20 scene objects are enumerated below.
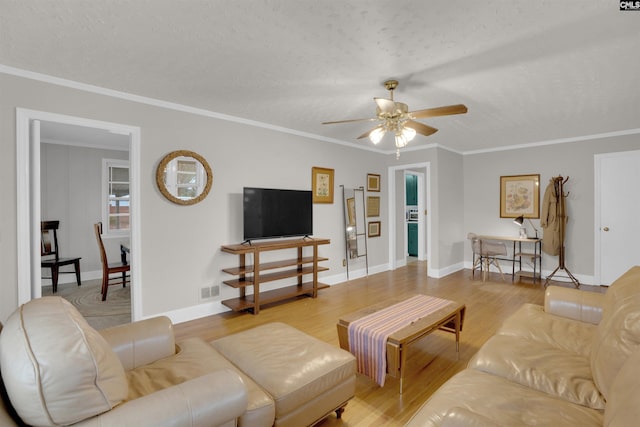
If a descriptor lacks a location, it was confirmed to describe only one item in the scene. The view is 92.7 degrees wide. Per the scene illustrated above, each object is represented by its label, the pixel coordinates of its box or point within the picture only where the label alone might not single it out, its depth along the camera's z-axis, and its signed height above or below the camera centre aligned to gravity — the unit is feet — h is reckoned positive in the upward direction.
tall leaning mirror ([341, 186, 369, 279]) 17.02 -0.95
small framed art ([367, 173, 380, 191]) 18.52 +1.86
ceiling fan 8.23 +2.74
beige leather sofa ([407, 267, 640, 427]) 3.36 -2.61
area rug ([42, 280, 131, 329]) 11.41 -3.92
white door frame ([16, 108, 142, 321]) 8.34 +0.47
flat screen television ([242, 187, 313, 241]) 12.39 -0.03
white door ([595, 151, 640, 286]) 14.82 -0.14
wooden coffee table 6.47 -2.75
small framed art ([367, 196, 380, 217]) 18.53 +0.37
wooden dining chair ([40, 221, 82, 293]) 14.92 -2.04
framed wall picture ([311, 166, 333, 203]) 15.49 +1.43
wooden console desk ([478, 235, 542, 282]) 16.78 -2.40
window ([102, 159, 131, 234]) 18.19 +1.00
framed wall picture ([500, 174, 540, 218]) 17.75 +0.93
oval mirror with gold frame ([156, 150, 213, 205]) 10.74 +1.31
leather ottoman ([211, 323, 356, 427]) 4.87 -2.75
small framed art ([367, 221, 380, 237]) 18.63 -1.05
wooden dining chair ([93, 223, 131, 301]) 13.47 -2.50
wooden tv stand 11.93 -2.68
